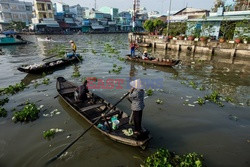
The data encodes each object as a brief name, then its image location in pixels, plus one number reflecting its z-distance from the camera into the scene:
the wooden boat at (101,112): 5.95
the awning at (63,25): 77.14
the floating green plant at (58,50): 25.66
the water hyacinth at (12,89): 11.36
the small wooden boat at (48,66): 14.73
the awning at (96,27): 85.44
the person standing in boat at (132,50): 21.29
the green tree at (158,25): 48.34
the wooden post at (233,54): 23.44
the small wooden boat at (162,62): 17.41
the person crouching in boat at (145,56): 19.75
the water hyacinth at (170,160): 5.19
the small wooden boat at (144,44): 35.94
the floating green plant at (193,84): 12.79
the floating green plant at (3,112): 8.48
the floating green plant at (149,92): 11.27
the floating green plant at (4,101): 9.68
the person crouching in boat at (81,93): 8.69
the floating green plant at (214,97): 10.24
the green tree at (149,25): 49.06
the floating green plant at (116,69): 16.84
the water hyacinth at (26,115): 8.07
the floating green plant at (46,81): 13.25
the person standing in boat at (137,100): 5.62
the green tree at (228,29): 26.84
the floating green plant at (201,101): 9.97
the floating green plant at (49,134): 7.01
